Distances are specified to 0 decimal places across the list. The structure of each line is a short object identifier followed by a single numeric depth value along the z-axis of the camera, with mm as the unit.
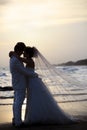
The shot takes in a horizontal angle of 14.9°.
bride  8847
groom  8685
